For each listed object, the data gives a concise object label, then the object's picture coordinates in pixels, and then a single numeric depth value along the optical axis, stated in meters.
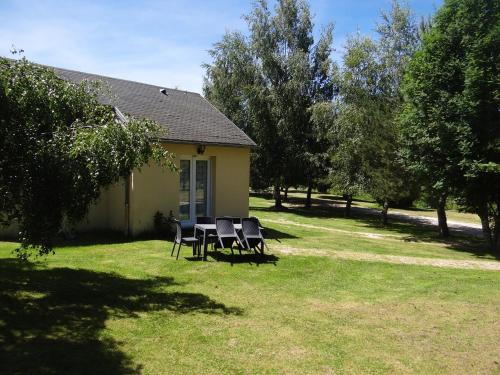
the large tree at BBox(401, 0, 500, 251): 13.84
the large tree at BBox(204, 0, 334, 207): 27.44
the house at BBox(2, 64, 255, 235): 13.16
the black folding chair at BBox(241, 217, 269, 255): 10.63
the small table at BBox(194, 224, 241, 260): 10.43
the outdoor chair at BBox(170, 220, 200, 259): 10.39
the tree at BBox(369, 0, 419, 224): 20.27
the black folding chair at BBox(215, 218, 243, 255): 10.45
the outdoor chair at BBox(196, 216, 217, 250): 10.80
